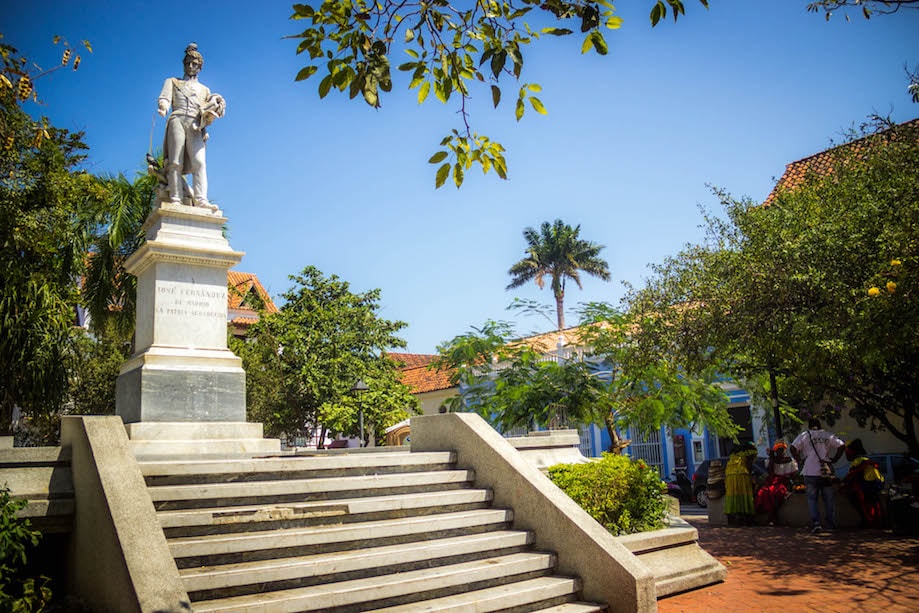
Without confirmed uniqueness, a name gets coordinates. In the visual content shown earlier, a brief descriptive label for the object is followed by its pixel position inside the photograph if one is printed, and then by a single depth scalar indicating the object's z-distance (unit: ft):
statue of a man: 33.04
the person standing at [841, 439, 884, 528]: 39.34
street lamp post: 76.48
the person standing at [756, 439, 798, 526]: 45.32
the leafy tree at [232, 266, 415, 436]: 91.40
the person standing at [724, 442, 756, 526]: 45.88
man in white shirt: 39.81
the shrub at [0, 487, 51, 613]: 16.12
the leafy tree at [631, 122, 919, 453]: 30.83
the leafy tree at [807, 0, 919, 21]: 19.20
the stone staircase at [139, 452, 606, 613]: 17.63
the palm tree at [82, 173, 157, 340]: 55.16
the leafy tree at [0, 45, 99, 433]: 36.29
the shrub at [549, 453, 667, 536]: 26.53
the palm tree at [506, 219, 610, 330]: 171.12
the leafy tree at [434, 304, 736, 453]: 45.57
